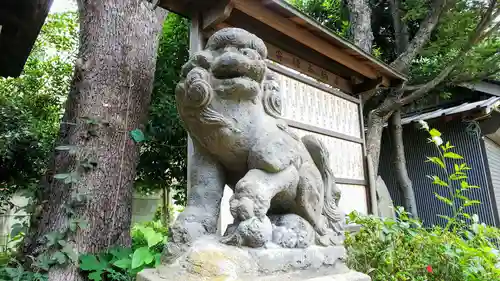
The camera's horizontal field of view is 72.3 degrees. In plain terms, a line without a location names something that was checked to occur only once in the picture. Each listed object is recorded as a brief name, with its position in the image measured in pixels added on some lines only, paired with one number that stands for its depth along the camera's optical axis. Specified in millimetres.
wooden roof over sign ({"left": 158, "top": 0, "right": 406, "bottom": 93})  2725
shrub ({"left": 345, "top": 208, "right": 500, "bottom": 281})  2229
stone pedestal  1128
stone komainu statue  1295
